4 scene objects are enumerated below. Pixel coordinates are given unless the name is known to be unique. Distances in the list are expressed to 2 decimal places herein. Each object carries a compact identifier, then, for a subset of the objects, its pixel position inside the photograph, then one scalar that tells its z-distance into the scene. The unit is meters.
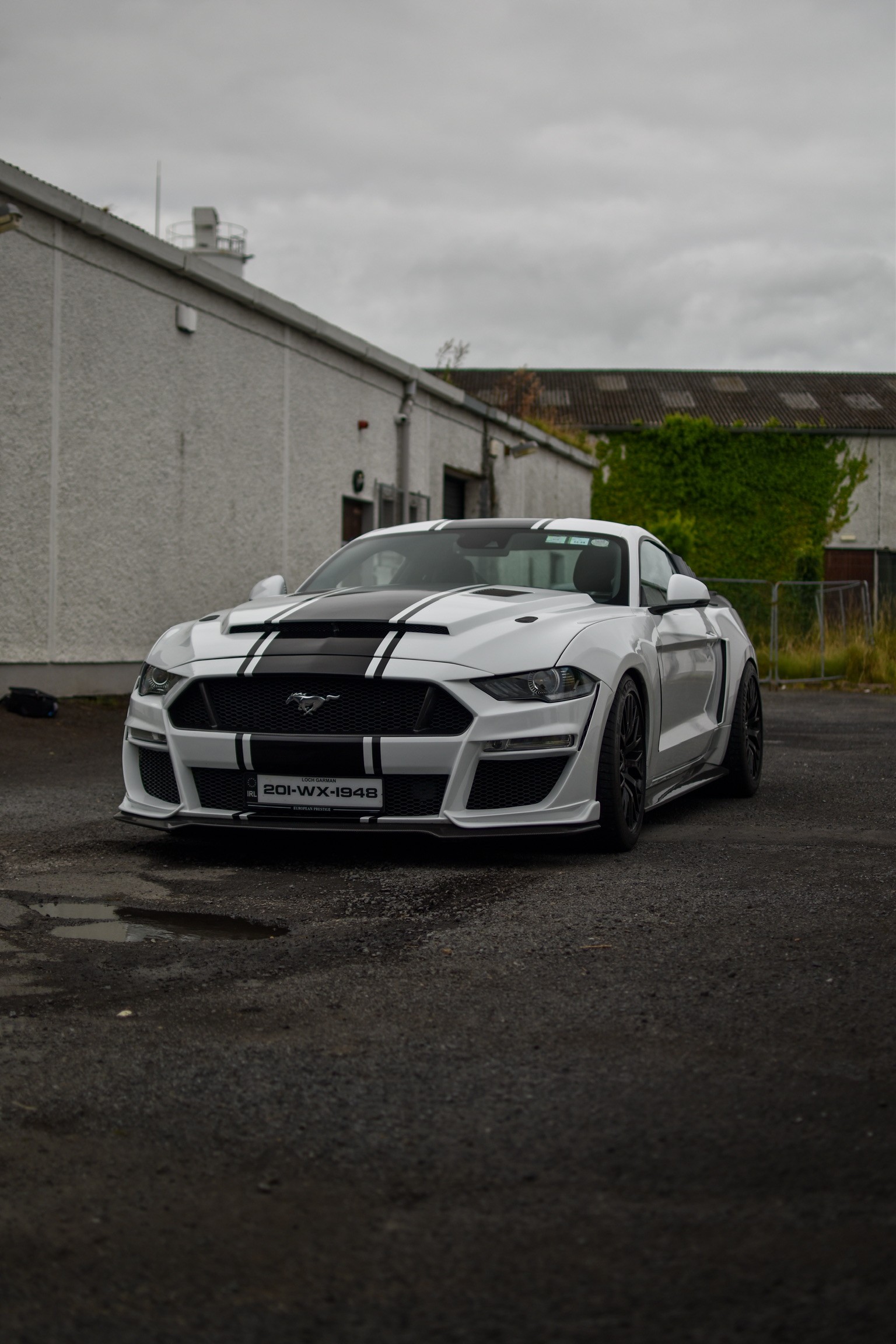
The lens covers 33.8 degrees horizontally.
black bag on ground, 11.02
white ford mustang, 5.29
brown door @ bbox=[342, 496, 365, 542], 18.28
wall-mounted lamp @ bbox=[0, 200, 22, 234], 10.70
